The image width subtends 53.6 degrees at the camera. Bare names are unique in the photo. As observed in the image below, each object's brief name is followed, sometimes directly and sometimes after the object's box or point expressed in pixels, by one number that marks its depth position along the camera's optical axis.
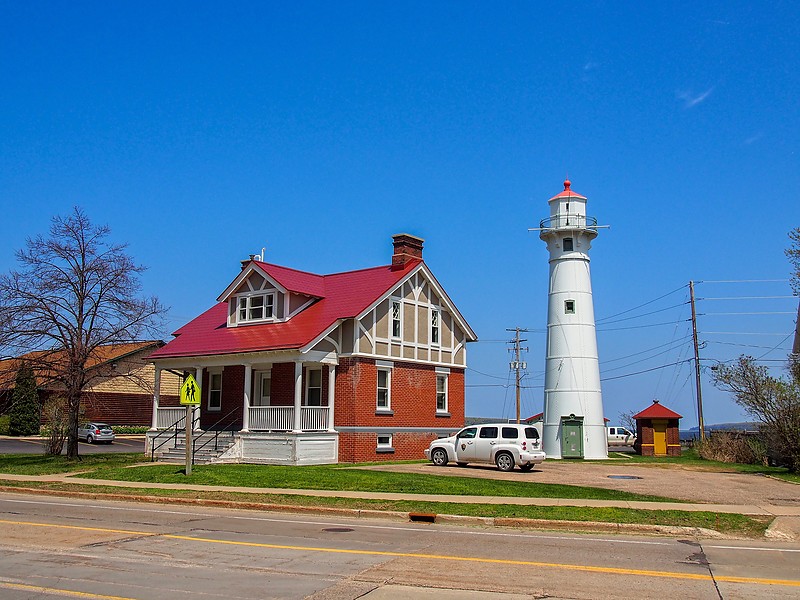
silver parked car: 49.91
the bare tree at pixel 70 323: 28.06
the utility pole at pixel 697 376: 52.09
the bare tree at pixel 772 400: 29.43
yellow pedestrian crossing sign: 23.83
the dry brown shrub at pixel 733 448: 37.41
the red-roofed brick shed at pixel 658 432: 47.69
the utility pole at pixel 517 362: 62.69
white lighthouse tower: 41.28
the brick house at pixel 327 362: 30.23
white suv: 27.47
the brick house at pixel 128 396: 58.97
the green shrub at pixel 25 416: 55.59
